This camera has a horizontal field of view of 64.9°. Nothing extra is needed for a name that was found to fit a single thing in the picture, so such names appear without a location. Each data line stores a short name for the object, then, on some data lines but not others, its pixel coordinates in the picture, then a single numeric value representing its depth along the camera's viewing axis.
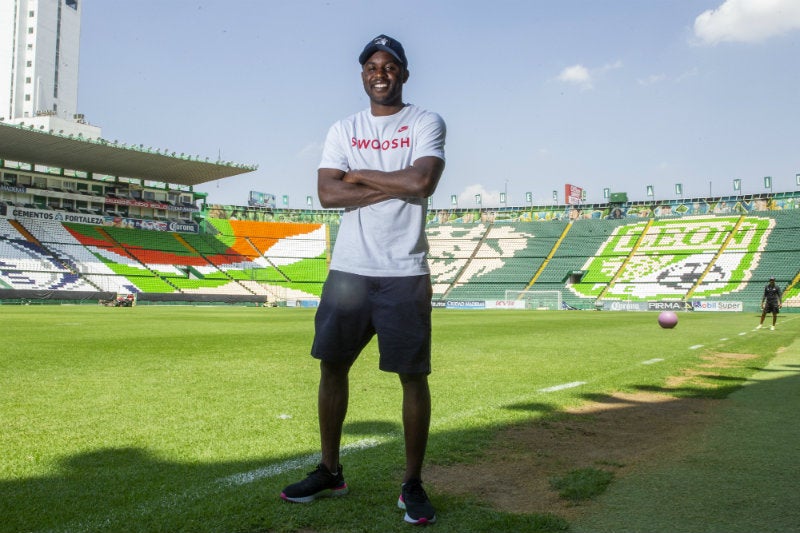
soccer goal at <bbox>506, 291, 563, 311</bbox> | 56.34
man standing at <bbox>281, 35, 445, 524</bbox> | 3.29
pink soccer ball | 19.75
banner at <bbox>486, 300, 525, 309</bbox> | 56.66
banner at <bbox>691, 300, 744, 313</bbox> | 47.88
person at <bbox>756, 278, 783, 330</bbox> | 21.14
